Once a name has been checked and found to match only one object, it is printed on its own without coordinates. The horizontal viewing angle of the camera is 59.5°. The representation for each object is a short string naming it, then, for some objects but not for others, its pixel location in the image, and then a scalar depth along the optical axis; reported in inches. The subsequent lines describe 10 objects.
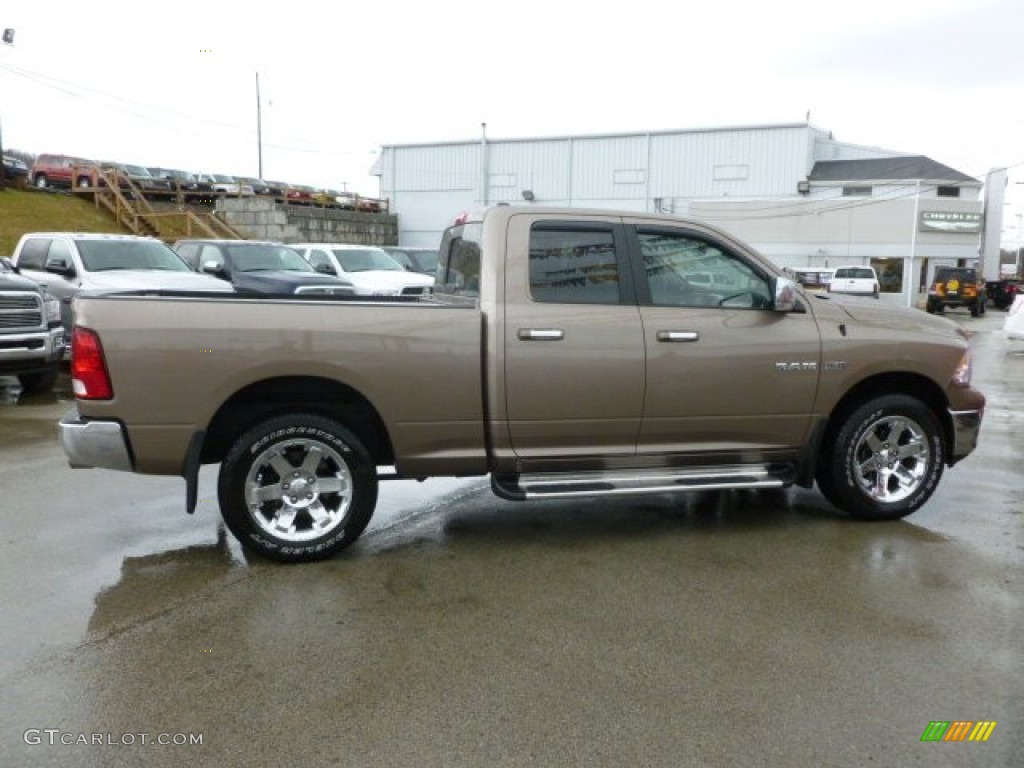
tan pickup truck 188.1
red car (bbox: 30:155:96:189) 1305.4
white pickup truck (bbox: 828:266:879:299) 1315.2
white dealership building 1734.7
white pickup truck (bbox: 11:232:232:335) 470.6
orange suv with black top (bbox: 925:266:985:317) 1323.8
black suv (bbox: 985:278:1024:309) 1646.2
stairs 1180.5
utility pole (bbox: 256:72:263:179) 2743.6
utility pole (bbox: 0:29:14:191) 1136.2
